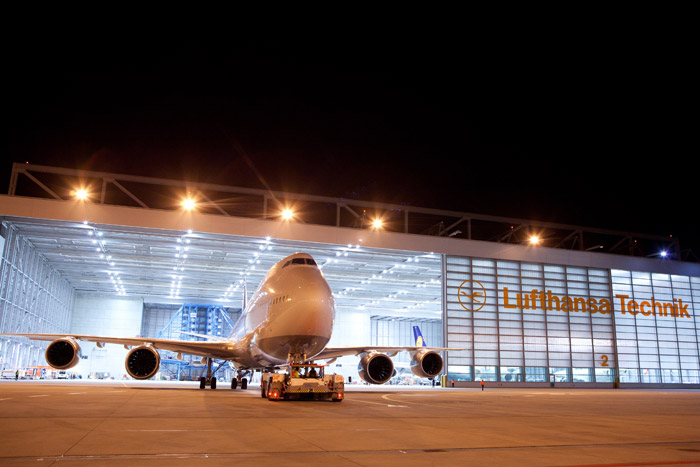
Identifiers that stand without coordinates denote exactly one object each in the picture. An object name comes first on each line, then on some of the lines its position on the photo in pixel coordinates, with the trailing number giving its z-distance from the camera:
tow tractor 16.25
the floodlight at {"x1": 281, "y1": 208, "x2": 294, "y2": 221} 35.38
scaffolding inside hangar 70.06
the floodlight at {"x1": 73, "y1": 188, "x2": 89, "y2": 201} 31.34
